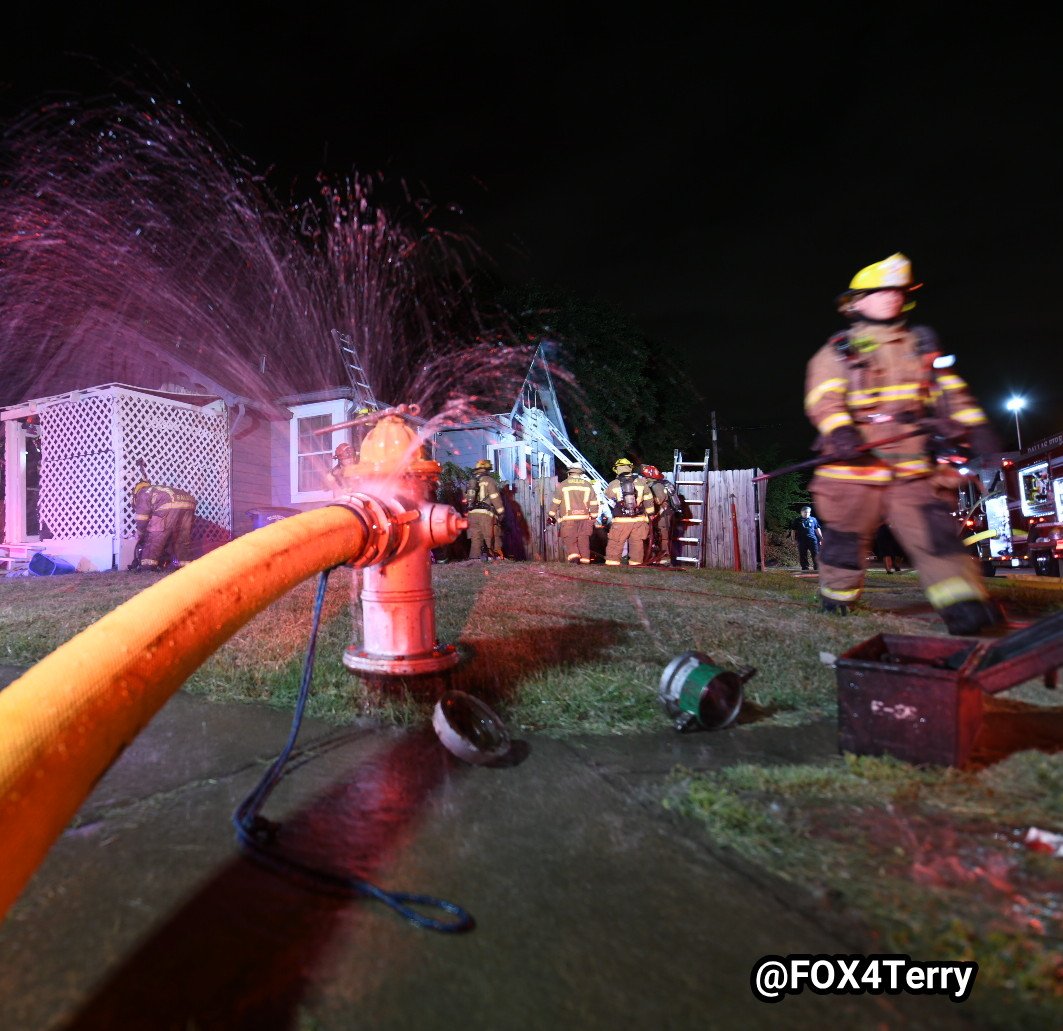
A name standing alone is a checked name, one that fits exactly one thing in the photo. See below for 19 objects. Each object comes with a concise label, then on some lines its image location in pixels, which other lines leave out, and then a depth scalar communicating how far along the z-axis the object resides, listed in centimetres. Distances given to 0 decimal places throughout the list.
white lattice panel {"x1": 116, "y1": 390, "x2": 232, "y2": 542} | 1428
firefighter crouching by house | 1258
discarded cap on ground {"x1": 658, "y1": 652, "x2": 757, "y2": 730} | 297
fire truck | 1225
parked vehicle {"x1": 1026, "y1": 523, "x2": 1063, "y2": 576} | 1166
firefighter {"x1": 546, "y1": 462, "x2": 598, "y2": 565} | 1412
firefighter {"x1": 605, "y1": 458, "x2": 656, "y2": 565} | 1341
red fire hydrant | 314
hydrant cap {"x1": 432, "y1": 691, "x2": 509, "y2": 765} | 253
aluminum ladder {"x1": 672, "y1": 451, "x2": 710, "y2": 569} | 1580
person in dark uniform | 1702
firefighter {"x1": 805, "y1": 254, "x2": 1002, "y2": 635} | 376
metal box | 238
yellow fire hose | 117
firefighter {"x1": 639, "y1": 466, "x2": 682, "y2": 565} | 1426
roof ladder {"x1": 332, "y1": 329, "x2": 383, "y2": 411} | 1834
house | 1424
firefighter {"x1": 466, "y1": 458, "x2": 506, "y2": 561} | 1395
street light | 4519
